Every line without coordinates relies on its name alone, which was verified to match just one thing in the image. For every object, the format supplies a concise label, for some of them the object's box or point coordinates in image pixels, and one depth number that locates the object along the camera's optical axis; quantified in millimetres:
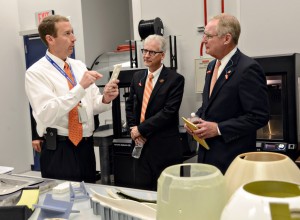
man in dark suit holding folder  1817
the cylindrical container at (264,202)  482
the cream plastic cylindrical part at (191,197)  623
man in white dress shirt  1886
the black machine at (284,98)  2273
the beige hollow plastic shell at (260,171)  661
